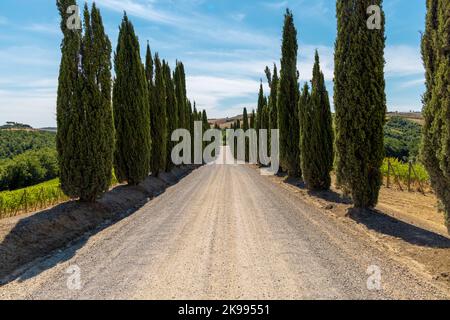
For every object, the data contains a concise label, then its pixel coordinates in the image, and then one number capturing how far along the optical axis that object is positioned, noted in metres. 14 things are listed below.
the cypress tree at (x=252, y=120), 50.97
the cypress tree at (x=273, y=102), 27.17
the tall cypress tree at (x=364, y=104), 10.72
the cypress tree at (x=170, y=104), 28.65
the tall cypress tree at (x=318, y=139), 16.17
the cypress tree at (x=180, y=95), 34.19
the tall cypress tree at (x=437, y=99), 5.82
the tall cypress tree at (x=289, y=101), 21.66
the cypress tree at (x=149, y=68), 24.53
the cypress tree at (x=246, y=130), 49.04
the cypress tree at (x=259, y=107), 39.19
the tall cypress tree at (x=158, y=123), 22.69
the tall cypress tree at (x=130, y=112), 17.36
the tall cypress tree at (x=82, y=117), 11.41
